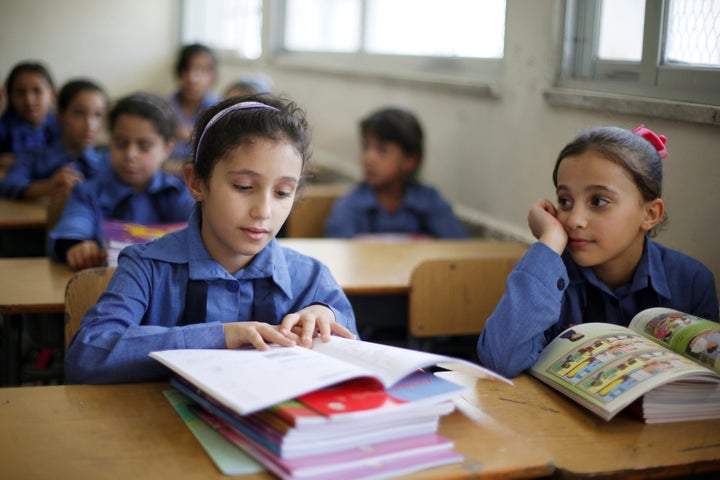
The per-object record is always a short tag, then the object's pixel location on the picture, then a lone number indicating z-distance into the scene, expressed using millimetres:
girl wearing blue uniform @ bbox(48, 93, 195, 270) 2668
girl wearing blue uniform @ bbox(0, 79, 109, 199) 3262
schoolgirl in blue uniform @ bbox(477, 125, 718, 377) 1679
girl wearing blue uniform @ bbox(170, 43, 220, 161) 5773
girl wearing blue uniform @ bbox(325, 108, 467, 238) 3295
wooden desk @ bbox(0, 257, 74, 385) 1893
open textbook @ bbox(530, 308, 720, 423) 1312
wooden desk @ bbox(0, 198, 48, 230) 2871
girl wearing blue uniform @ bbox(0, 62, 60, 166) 4852
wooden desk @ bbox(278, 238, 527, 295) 2195
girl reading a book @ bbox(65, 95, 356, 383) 1399
